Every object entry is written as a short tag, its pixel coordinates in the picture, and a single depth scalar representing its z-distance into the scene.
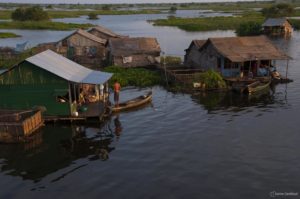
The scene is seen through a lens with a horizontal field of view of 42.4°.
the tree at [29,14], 115.00
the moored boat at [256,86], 36.50
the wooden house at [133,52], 47.31
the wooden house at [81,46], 51.81
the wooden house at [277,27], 83.75
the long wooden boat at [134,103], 31.19
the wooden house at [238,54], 38.41
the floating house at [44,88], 26.88
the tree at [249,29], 82.62
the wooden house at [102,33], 58.91
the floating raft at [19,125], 24.69
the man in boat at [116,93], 31.09
